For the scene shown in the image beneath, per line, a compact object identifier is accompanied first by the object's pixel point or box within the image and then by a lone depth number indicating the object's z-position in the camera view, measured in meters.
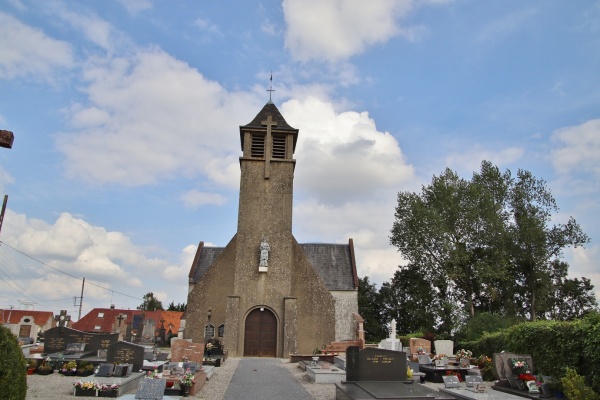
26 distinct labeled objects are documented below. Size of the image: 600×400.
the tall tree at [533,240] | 33.84
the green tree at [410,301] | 39.78
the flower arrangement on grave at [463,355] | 19.29
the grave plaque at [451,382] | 13.39
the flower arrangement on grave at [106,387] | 12.12
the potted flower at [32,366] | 15.43
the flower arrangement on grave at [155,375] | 11.55
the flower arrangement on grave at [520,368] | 13.63
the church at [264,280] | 26.09
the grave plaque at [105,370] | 13.30
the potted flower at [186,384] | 12.89
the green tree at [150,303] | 80.06
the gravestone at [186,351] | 17.36
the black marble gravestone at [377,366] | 11.64
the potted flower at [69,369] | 15.34
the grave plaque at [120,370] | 13.59
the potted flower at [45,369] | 15.41
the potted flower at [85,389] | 12.09
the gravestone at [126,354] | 15.14
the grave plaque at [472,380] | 12.77
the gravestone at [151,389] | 9.93
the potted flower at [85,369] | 15.27
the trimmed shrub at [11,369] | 6.65
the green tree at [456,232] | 34.75
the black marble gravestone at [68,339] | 18.88
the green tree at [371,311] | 44.34
